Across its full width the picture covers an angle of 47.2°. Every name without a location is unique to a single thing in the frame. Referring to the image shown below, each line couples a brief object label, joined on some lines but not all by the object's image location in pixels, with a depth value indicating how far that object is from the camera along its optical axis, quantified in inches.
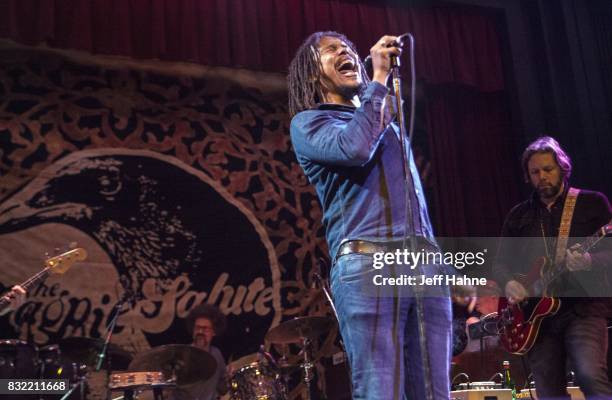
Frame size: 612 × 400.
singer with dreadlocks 72.2
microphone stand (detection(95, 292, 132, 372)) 183.8
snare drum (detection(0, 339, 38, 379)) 178.5
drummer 213.3
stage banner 220.7
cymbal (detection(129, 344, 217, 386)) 200.2
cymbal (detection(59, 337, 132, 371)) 186.7
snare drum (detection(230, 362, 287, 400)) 202.1
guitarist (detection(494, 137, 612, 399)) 127.0
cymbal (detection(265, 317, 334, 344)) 201.5
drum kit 181.8
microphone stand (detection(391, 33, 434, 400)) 70.9
